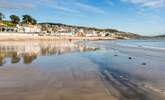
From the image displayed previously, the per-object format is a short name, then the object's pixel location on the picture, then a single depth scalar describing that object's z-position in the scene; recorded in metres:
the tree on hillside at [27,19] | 66.86
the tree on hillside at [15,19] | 61.56
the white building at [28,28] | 57.42
